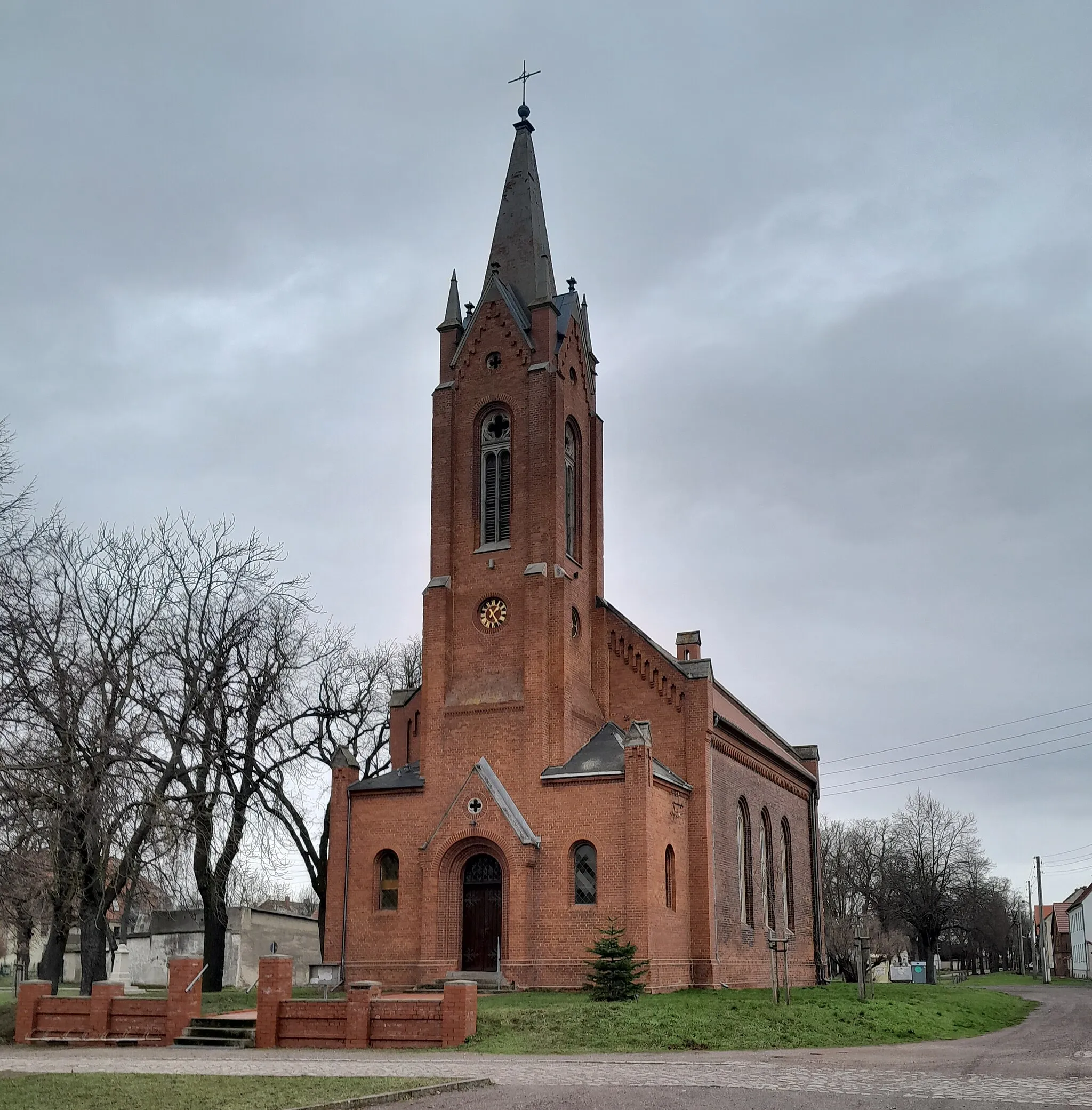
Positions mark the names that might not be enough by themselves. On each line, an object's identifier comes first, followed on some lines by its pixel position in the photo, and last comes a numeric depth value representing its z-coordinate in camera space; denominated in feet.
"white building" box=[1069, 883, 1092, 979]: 321.32
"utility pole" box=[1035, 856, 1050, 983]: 255.09
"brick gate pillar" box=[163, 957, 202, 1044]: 78.12
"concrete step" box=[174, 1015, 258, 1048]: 75.97
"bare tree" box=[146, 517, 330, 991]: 112.27
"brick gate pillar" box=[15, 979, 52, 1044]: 78.23
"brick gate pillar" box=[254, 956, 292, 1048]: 74.28
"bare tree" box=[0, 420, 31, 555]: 66.47
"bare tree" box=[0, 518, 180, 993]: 65.41
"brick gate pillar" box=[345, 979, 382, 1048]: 71.56
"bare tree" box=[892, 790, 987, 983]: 276.62
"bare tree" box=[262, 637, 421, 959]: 139.23
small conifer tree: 90.99
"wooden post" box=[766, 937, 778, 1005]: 92.63
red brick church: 107.65
